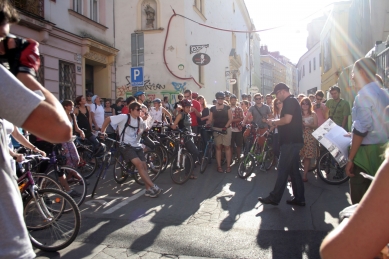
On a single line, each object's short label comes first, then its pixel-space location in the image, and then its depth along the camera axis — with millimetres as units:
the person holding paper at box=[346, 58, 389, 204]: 3645
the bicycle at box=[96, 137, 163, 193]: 7242
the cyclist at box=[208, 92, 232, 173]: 8898
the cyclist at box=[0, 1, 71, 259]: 1230
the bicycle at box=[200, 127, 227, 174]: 8702
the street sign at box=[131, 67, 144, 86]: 11633
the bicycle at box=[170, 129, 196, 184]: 7588
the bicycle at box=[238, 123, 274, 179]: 8039
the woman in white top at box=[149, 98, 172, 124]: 10758
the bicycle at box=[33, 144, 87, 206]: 5746
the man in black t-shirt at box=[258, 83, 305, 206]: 5516
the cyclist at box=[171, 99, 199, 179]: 8273
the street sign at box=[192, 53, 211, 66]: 17781
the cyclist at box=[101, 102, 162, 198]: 6453
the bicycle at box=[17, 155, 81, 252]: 4039
